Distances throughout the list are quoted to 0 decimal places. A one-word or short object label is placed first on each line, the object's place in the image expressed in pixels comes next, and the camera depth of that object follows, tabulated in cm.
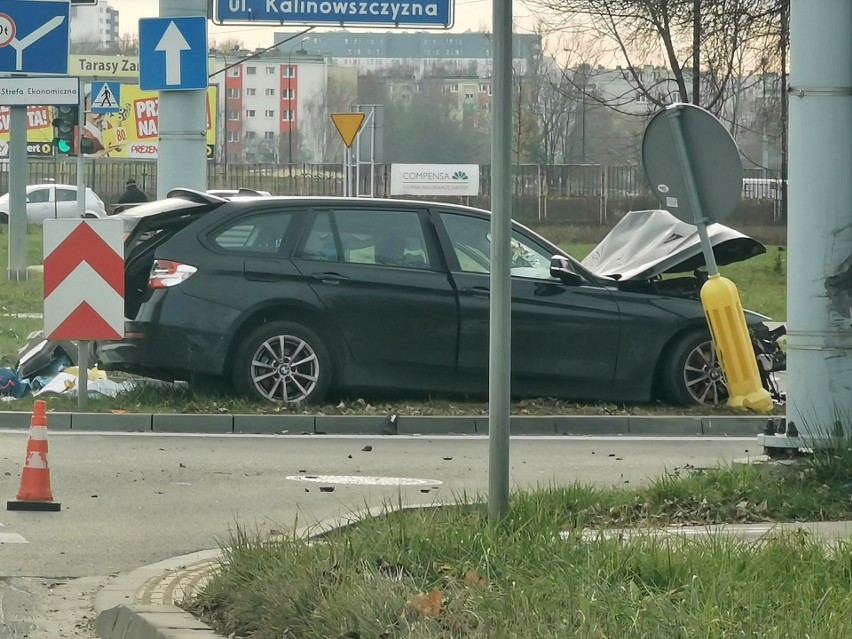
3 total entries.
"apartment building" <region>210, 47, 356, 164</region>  10444
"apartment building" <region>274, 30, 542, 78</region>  11469
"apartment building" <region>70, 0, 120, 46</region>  12825
